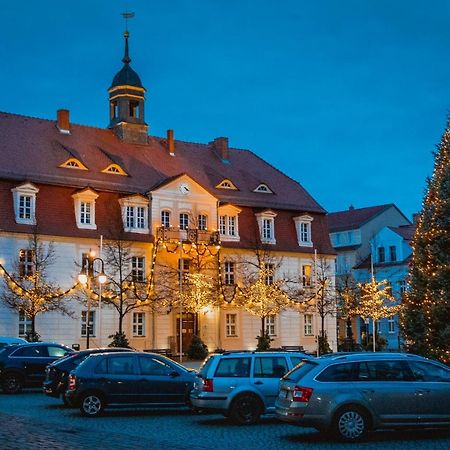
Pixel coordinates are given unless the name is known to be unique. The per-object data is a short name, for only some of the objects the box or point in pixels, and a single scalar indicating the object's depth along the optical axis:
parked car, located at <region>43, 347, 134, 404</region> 24.67
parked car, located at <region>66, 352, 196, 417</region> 21.27
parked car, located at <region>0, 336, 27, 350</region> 32.50
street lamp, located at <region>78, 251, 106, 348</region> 47.59
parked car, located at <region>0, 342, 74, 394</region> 28.59
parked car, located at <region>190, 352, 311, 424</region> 19.11
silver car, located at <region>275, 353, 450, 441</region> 15.91
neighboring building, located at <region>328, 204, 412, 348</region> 72.94
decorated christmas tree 24.06
